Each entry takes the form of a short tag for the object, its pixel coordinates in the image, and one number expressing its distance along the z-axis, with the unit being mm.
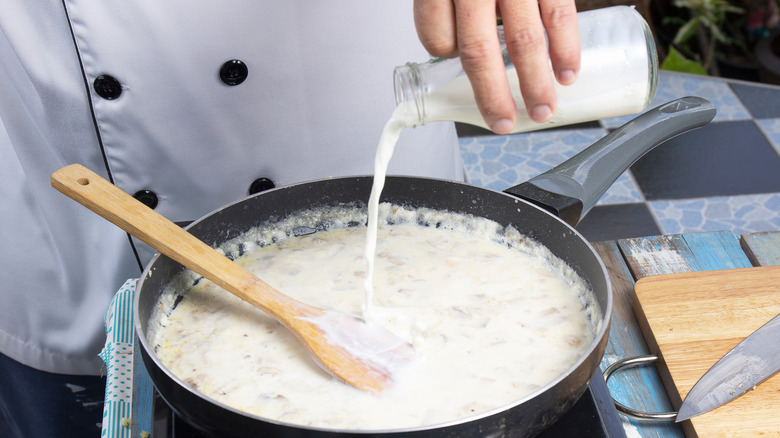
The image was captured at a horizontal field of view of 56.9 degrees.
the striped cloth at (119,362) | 894
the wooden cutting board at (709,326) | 869
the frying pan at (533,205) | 737
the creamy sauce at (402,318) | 847
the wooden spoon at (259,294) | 880
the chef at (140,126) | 1116
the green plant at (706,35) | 2922
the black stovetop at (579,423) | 783
